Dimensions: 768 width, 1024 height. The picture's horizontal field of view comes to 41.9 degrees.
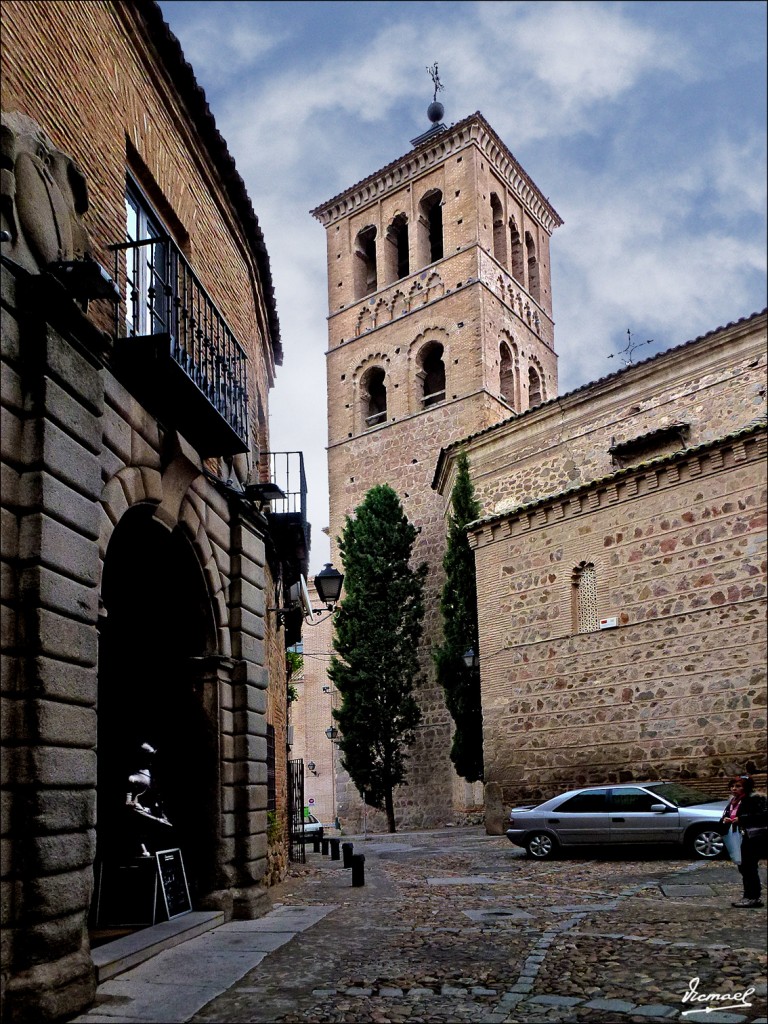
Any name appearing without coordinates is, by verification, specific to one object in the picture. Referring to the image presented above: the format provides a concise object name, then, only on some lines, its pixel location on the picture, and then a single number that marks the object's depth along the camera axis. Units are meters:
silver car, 14.30
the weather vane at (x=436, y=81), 43.50
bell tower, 32.66
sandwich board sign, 8.38
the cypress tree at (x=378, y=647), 29.48
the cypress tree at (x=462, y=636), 26.17
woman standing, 9.52
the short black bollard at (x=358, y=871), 12.55
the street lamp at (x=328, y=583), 13.91
